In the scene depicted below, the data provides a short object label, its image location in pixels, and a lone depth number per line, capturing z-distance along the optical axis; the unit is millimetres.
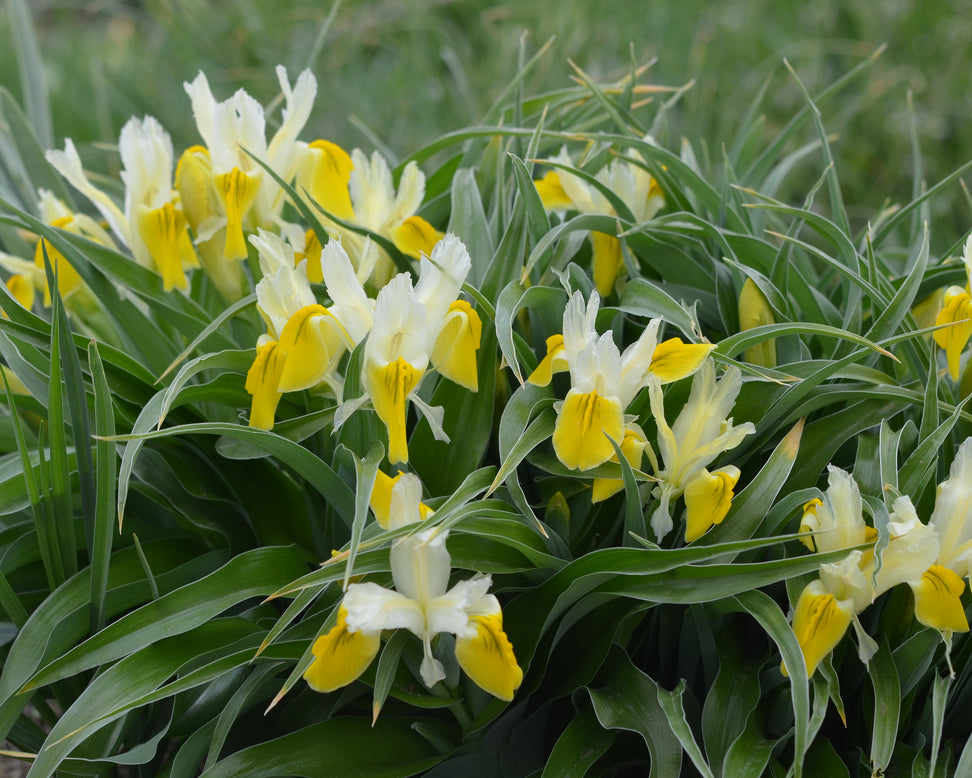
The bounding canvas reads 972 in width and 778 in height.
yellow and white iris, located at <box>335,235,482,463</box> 804
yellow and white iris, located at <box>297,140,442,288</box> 892
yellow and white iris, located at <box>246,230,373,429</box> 813
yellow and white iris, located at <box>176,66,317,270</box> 879
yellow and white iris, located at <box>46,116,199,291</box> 888
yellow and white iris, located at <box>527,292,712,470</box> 805
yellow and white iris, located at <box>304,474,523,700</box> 787
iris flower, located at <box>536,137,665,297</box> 906
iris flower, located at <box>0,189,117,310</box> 914
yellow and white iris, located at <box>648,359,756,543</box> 808
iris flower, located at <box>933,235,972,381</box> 840
